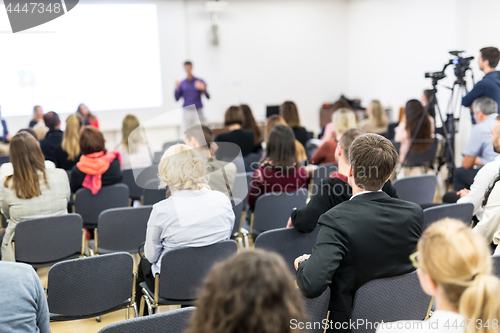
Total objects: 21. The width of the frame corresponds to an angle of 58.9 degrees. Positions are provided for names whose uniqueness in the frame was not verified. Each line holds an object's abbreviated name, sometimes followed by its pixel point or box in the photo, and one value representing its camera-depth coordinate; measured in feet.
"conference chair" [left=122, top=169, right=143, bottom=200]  14.83
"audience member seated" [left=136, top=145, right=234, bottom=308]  7.54
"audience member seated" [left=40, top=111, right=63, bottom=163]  15.72
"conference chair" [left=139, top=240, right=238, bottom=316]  7.39
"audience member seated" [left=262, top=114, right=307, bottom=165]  15.46
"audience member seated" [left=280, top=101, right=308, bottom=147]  17.93
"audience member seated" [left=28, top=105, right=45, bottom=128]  22.25
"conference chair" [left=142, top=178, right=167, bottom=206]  12.54
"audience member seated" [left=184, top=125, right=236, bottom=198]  10.92
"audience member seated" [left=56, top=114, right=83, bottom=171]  14.85
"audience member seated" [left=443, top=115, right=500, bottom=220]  8.87
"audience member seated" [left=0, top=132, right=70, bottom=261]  9.89
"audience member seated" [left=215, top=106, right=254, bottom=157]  17.29
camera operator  13.98
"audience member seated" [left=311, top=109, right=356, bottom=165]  14.52
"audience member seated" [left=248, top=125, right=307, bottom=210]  11.16
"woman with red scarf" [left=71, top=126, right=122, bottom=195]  11.95
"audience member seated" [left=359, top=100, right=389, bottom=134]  19.89
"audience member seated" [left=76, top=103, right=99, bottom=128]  21.39
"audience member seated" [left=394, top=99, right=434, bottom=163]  16.92
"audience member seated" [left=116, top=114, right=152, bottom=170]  14.94
